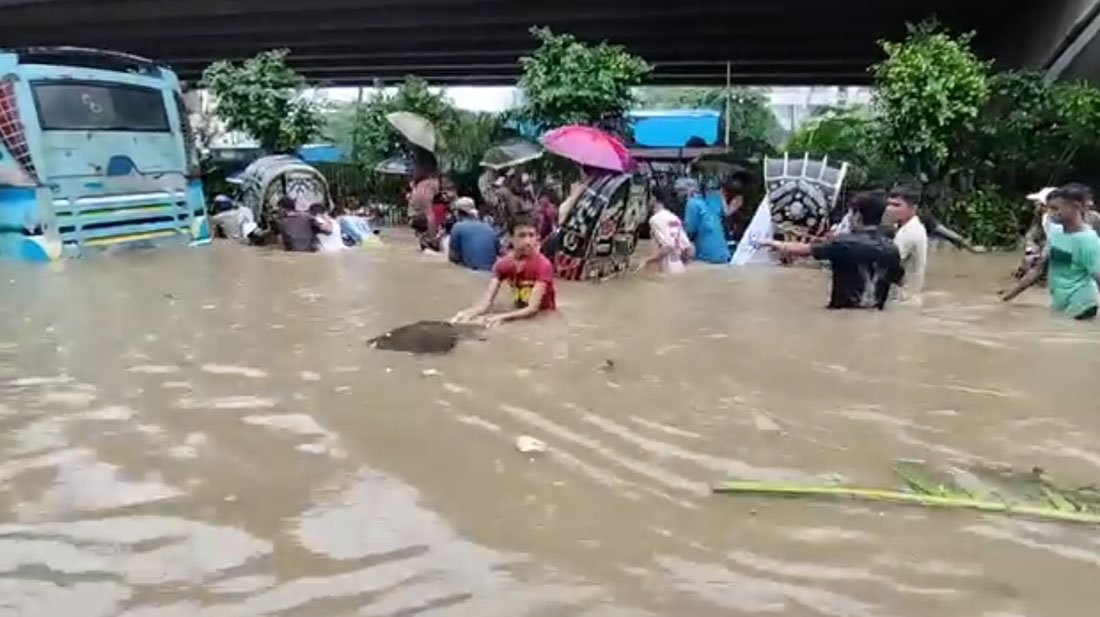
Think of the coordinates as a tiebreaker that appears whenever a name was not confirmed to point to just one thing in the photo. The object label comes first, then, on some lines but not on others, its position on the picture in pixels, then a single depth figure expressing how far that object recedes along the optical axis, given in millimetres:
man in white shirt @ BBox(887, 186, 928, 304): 8617
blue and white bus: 13664
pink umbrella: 10703
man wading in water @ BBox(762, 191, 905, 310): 8430
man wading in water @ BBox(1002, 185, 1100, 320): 8219
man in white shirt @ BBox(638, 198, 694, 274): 11664
